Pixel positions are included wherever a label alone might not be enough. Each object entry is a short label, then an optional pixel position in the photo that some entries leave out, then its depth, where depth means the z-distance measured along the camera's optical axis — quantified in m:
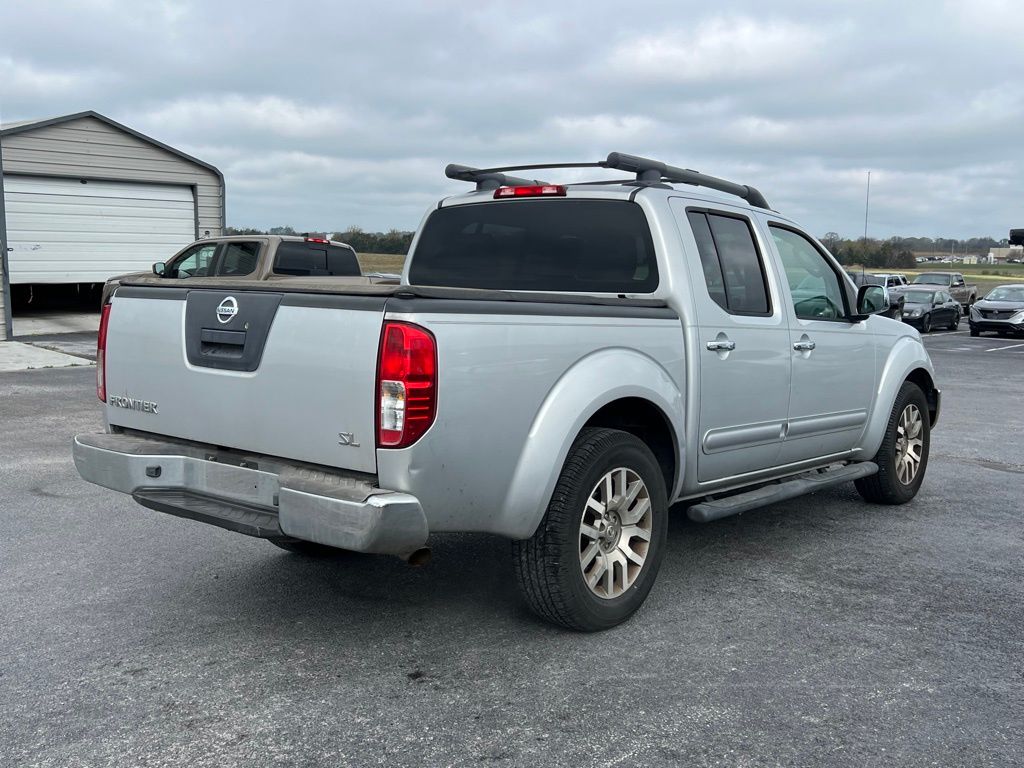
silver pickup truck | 3.48
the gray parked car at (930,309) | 30.30
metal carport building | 22.88
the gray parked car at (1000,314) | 27.38
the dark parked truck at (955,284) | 38.78
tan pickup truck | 14.29
